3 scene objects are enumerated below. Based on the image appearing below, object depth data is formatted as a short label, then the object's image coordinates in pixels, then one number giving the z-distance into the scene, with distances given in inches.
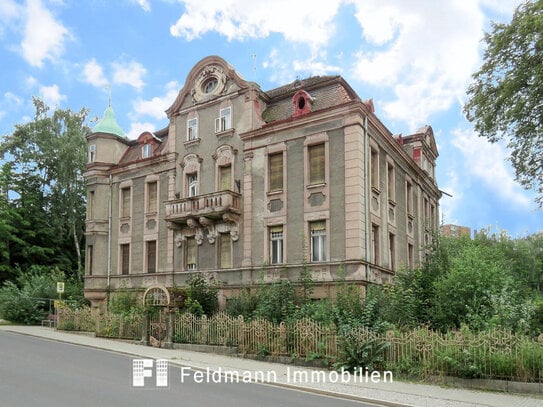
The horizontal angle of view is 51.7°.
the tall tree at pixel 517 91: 805.2
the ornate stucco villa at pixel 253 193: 955.3
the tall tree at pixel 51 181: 1798.7
